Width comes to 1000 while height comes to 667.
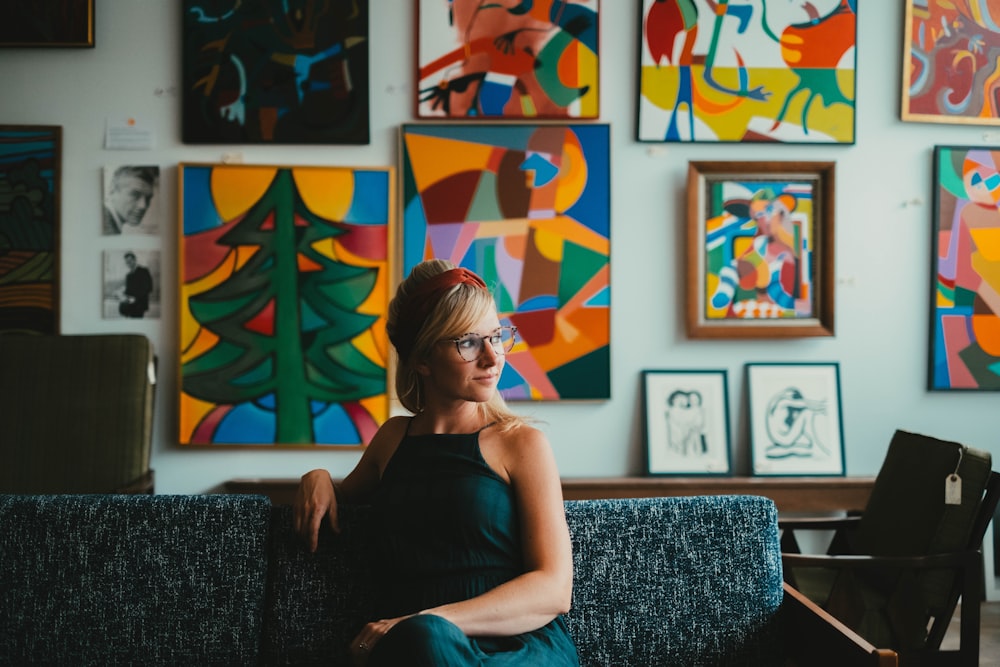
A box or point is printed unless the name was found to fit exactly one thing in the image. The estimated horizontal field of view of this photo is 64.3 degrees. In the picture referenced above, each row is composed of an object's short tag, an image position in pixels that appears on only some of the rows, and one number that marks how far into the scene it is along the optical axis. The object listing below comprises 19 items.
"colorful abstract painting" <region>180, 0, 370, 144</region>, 3.01
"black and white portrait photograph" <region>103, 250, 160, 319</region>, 3.05
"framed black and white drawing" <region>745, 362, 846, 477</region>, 3.04
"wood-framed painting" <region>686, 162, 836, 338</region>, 3.05
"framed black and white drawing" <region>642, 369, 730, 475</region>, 3.04
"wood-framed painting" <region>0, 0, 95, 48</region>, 3.01
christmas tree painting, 3.02
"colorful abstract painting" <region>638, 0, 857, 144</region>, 3.04
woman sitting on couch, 1.53
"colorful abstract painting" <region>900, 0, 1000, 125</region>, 3.07
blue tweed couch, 1.71
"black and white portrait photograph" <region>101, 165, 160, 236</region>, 3.05
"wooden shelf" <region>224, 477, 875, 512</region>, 2.96
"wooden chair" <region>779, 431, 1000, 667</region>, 2.20
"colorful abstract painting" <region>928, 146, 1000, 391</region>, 3.09
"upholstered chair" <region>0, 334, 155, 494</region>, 2.76
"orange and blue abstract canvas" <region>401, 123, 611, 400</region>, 3.04
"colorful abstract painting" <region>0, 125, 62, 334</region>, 3.04
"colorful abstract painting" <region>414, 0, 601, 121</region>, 3.02
